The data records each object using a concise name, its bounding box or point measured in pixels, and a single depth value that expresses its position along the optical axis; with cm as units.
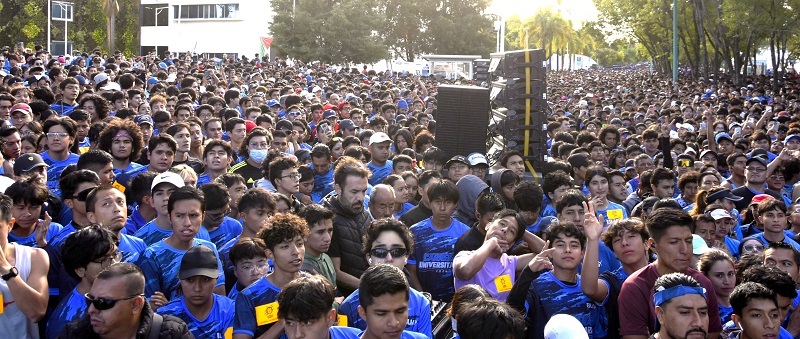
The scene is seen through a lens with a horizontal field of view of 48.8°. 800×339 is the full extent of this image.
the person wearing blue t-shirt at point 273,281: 529
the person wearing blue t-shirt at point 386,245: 550
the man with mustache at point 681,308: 481
